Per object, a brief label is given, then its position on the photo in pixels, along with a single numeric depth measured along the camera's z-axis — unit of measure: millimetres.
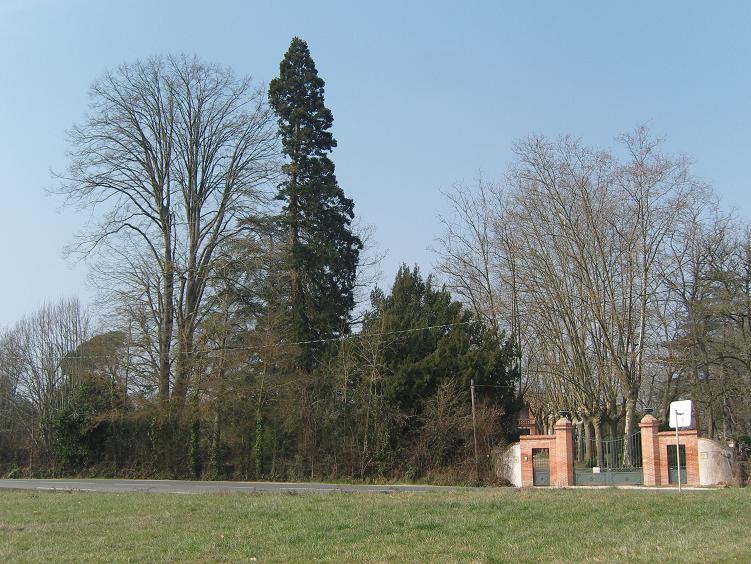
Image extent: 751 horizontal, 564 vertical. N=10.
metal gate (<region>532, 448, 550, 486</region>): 32438
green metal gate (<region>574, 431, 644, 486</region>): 31312
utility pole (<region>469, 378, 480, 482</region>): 33844
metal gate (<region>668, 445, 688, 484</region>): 30359
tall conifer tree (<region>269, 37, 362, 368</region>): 42500
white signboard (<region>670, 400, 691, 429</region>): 21688
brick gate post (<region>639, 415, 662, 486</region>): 30625
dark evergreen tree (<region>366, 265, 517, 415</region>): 37219
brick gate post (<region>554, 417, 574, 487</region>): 31609
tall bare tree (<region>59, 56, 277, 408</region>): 42719
